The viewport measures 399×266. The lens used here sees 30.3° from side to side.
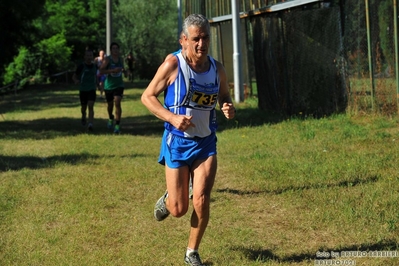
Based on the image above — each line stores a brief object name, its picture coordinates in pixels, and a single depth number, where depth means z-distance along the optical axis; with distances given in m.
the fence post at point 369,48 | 13.99
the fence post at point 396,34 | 13.25
